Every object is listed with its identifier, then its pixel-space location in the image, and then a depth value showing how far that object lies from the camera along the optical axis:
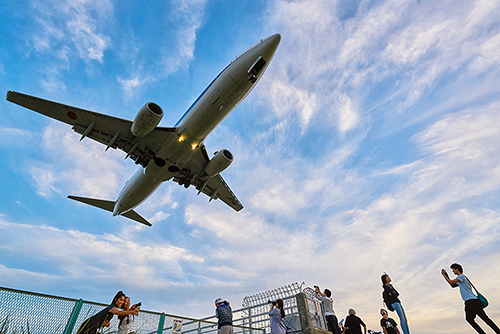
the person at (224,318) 7.96
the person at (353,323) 8.82
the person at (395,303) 7.63
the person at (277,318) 8.85
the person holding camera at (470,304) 6.54
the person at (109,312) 4.71
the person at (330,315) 10.80
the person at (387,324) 7.95
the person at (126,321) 5.71
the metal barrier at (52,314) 5.53
